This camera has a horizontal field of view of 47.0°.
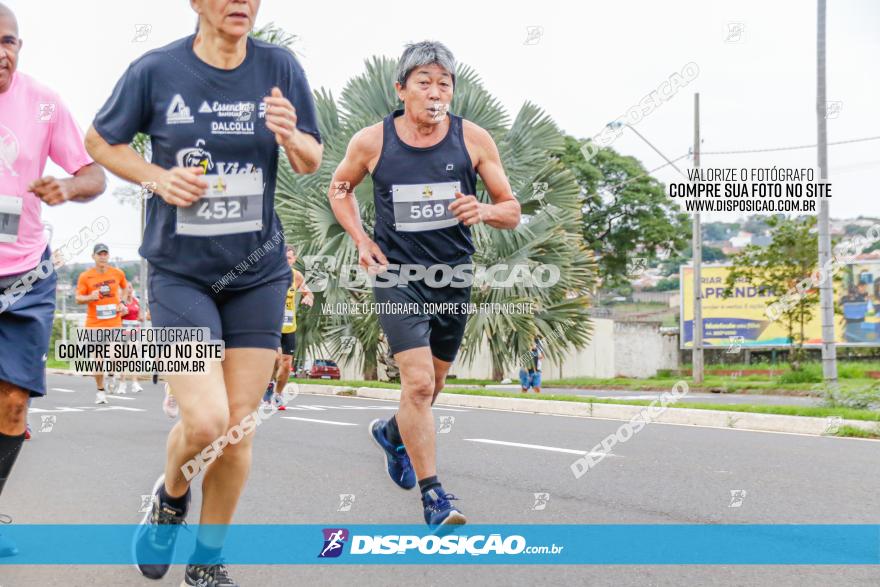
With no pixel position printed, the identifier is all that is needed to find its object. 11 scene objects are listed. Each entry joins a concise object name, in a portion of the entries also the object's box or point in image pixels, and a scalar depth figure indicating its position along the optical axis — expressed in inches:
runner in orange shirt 536.1
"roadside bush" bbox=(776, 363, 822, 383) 1019.9
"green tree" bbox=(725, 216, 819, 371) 1038.4
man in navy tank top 189.3
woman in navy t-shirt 136.6
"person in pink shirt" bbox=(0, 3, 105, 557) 155.6
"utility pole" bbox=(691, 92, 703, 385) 988.5
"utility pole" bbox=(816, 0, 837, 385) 507.2
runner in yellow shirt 511.0
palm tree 686.5
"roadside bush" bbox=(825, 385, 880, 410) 487.8
